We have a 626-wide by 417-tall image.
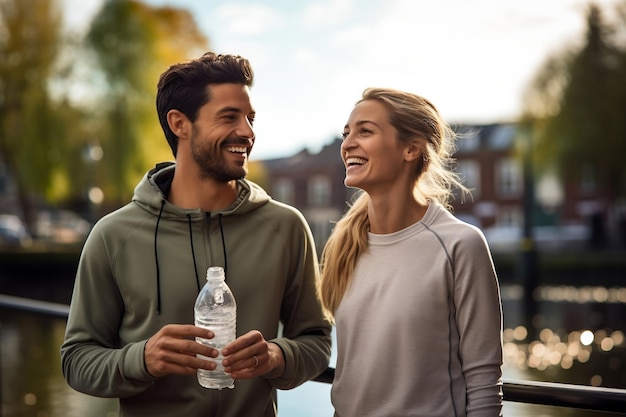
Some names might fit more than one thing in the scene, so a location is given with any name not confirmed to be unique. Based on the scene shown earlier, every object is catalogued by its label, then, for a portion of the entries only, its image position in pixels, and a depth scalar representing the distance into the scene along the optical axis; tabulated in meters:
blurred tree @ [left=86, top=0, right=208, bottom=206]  27.58
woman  2.28
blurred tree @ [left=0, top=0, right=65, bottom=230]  27.23
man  2.45
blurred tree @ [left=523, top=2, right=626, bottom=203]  26.81
